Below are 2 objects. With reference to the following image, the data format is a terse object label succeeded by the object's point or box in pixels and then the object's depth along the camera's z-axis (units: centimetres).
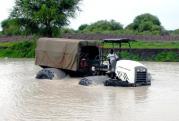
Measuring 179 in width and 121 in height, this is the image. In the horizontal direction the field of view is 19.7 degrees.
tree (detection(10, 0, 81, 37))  4803
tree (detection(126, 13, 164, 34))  7354
